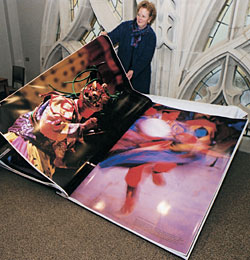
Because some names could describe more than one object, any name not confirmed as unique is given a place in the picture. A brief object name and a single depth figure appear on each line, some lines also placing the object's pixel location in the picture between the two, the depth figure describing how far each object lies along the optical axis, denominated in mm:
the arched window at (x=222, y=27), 2544
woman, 2531
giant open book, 1328
